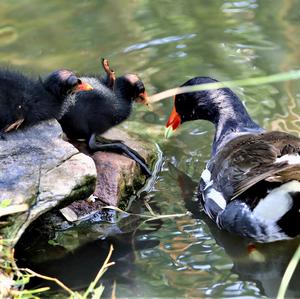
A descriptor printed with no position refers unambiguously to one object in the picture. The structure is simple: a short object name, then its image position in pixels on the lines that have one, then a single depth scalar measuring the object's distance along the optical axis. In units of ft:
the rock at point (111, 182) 32.63
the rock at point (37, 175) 27.27
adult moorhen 27.25
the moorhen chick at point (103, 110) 34.65
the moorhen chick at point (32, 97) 31.71
